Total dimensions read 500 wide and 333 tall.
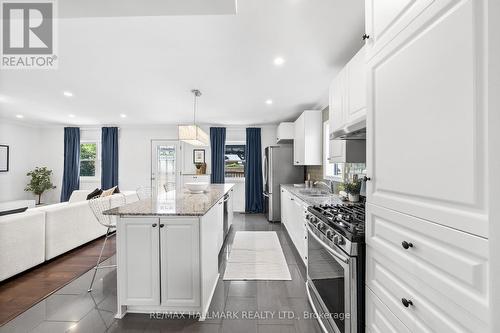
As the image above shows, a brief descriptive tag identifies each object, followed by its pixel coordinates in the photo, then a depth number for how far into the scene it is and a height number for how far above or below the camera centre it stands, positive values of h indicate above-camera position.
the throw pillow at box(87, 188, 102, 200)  3.51 -0.43
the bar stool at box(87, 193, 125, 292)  2.91 -0.58
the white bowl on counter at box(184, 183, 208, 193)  3.34 -0.30
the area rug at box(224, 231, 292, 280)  2.75 -1.27
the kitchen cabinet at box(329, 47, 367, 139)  1.89 +0.62
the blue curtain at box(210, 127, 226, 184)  6.54 +0.41
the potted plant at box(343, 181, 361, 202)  2.63 -0.27
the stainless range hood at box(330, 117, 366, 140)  1.95 +0.33
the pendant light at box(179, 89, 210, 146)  3.41 +0.49
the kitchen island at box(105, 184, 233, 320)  1.95 -0.79
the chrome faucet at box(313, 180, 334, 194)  3.88 -0.32
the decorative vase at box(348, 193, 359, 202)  2.62 -0.35
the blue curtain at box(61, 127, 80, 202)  6.77 +0.19
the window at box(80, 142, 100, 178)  6.99 +0.19
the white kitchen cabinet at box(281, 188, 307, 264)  2.94 -0.82
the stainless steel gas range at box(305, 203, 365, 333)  1.37 -0.68
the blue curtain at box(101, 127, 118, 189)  6.71 +0.27
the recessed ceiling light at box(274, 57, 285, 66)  2.64 +1.22
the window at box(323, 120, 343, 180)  3.84 +0.00
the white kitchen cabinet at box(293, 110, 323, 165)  4.48 +0.56
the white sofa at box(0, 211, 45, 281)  2.47 -0.86
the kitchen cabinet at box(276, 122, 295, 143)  5.57 +0.86
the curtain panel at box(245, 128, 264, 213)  6.54 -0.04
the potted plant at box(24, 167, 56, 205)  6.34 -0.43
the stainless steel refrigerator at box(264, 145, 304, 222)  5.43 -0.17
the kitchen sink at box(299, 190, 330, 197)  3.47 -0.42
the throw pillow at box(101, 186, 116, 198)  3.88 -0.46
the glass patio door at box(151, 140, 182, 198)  6.84 +0.07
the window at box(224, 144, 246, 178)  6.87 +0.17
